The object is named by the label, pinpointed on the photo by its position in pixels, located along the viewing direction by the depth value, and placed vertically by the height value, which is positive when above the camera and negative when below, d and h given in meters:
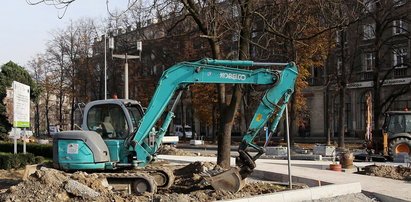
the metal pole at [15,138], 22.20 -0.87
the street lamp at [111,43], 28.75 +4.54
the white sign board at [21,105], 22.41 +0.69
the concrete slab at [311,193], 9.93 -1.72
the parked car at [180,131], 64.25 -1.78
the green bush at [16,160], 19.42 -1.69
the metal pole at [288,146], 11.69 -0.72
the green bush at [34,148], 26.06 -1.67
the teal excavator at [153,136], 11.40 -0.44
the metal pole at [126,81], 24.61 +1.96
